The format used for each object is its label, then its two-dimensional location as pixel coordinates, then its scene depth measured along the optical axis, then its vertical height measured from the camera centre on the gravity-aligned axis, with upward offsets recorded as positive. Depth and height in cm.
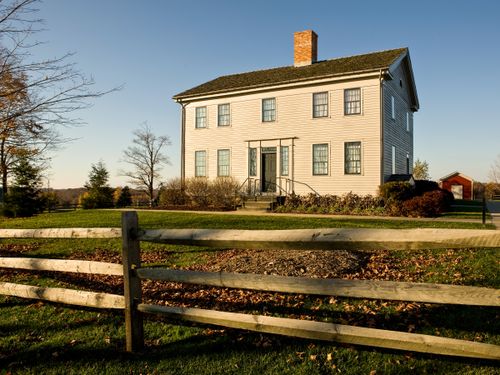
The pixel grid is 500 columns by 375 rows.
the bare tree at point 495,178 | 5949 +262
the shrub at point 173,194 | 2294 +2
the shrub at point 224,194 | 2136 +2
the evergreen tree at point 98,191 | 3816 +30
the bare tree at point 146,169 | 4541 +308
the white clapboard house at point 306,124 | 1923 +405
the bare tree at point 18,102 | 678 +174
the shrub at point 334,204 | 1795 -49
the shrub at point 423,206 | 1609 -51
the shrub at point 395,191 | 1716 +16
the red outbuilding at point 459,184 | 3784 +105
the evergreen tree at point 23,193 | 2694 +10
